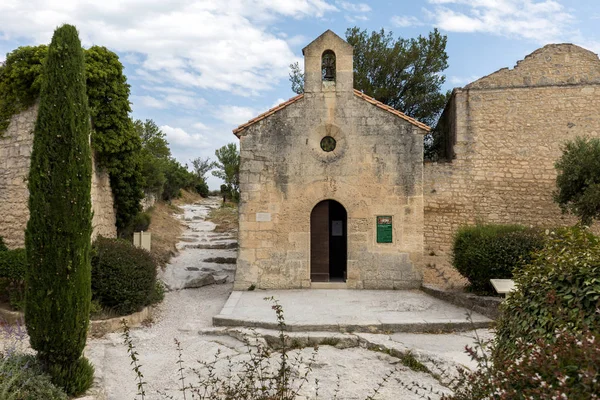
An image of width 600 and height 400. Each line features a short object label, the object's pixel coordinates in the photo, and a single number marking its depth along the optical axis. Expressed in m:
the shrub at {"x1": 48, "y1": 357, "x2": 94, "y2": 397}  4.84
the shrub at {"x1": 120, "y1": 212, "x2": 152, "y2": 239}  13.35
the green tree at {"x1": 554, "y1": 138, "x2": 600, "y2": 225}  12.27
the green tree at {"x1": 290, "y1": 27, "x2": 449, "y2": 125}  19.25
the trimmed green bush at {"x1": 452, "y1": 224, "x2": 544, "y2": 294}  8.94
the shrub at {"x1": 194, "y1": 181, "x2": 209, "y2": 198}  42.94
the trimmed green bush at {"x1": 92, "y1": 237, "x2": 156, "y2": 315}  8.45
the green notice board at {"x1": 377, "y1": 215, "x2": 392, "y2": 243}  11.05
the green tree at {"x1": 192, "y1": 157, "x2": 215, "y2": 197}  44.56
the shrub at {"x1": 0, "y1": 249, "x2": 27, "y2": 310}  8.20
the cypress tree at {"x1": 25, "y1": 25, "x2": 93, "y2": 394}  4.87
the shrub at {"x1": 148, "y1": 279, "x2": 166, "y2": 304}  9.66
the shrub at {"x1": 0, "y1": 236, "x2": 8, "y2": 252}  9.78
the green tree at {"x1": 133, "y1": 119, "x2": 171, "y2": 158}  30.09
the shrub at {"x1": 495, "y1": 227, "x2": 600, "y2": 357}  3.36
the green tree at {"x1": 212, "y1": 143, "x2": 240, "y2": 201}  31.17
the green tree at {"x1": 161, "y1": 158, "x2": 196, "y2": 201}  26.98
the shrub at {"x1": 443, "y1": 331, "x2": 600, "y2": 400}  2.58
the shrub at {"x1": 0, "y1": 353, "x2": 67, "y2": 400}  4.31
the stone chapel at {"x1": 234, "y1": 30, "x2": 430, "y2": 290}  11.01
